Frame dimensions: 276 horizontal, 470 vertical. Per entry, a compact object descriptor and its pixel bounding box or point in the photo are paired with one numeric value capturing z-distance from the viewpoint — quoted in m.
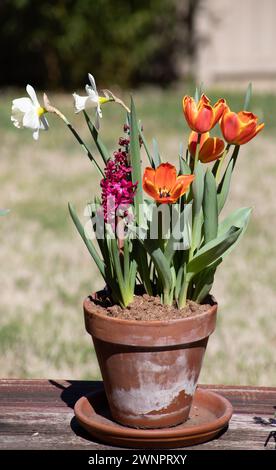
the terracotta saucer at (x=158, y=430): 3.16
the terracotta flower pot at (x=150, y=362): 3.15
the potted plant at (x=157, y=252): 3.15
